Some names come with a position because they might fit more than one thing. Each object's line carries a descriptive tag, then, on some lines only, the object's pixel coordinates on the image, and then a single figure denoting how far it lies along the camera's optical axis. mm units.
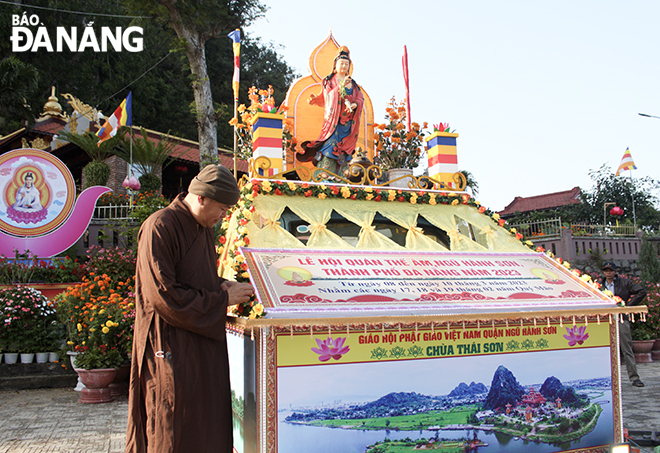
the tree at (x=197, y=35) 12586
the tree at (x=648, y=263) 16266
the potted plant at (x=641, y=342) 9211
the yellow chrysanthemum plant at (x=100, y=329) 6254
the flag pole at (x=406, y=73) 6798
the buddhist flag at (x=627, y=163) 23703
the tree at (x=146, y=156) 16797
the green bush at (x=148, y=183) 17047
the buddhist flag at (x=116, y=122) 16266
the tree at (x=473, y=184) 21844
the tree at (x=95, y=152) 16250
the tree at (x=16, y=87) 16266
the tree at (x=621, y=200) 23922
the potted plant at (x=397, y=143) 6438
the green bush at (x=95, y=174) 16219
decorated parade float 3197
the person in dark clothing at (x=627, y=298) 6820
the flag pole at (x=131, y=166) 15558
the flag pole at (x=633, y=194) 23131
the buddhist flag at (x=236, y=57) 5672
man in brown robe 2262
